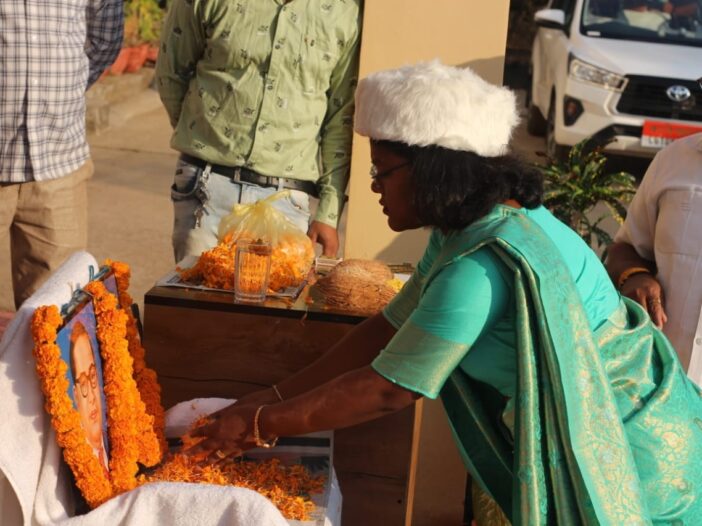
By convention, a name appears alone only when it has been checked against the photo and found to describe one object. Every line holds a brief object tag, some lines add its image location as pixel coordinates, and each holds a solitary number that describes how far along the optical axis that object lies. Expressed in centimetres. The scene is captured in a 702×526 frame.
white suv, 969
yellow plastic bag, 323
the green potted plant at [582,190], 480
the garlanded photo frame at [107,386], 226
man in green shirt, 384
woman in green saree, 228
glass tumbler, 298
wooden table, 299
